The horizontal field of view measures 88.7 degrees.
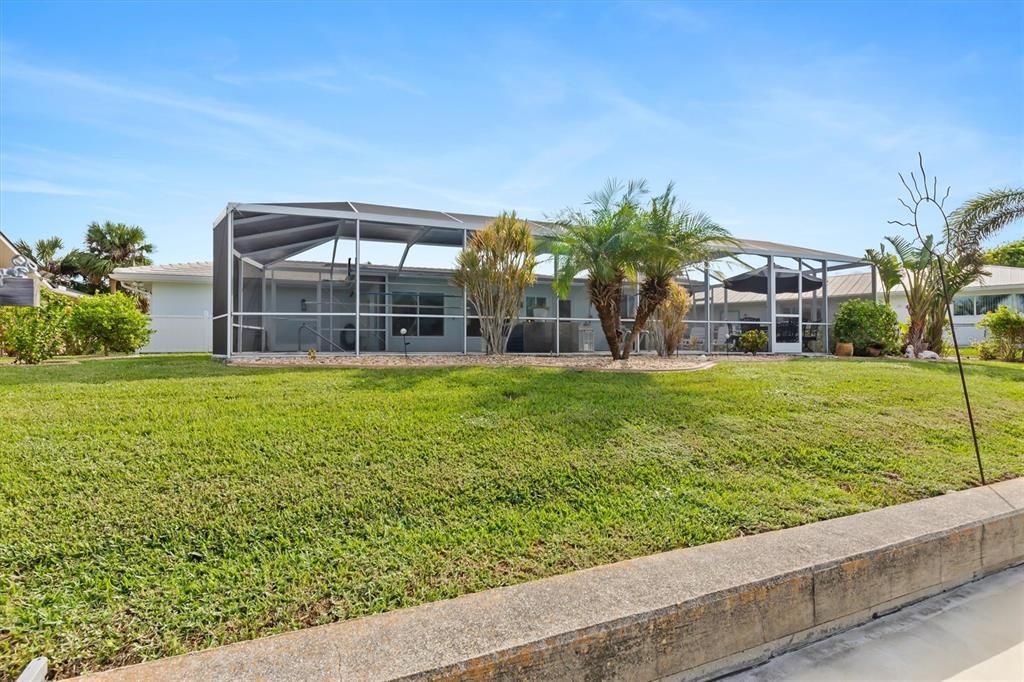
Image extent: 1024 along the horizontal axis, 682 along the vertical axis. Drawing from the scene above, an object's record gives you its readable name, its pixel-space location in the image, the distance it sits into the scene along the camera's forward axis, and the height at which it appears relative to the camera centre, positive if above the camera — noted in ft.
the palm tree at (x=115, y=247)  92.48 +16.09
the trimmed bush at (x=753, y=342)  49.70 -0.60
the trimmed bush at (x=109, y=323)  43.75 +1.04
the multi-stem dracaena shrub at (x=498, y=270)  34.91 +4.44
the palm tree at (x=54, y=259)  91.56 +13.58
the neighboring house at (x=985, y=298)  82.58 +6.15
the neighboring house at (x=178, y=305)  57.52 +3.46
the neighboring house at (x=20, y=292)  29.45 +2.45
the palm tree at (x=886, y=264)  52.75 +7.22
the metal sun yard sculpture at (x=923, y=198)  15.17 +4.05
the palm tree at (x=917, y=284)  51.01 +5.16
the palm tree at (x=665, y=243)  33.01 +5.92
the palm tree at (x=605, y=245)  33.09 +5.78
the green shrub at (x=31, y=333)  32.71 +0.16
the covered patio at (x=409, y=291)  41.16 +4.54
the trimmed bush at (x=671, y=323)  42.16 +1.03
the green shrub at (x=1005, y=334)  51.03 +0.19
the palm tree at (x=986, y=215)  42.57 +10.06
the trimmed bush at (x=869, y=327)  48.16 +0.81
